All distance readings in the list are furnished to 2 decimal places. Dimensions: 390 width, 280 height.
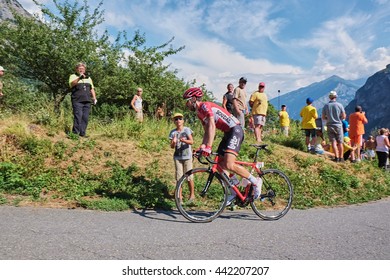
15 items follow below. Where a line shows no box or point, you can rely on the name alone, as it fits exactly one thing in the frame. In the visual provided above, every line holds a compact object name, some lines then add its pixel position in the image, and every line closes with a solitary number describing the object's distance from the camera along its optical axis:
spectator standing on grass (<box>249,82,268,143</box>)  10.97
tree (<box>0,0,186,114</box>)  15.20
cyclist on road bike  5.61
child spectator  6.70
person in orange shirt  12.08
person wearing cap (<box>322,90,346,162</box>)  10.59
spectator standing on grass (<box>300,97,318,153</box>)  11.69
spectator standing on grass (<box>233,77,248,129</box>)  10.34
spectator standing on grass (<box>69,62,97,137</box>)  8.73
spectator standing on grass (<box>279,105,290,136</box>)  14.95
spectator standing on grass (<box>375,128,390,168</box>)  12.05
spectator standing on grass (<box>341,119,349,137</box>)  12.43
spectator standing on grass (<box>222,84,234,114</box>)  10.66
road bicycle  5.75
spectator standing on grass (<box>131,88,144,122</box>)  11.84
